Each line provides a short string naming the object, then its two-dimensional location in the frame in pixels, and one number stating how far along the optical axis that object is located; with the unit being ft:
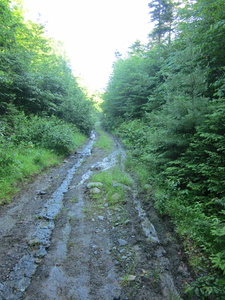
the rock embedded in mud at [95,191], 21.68
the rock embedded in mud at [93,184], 23.15
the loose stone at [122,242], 13.28
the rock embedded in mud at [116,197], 19.80
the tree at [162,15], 62.80
